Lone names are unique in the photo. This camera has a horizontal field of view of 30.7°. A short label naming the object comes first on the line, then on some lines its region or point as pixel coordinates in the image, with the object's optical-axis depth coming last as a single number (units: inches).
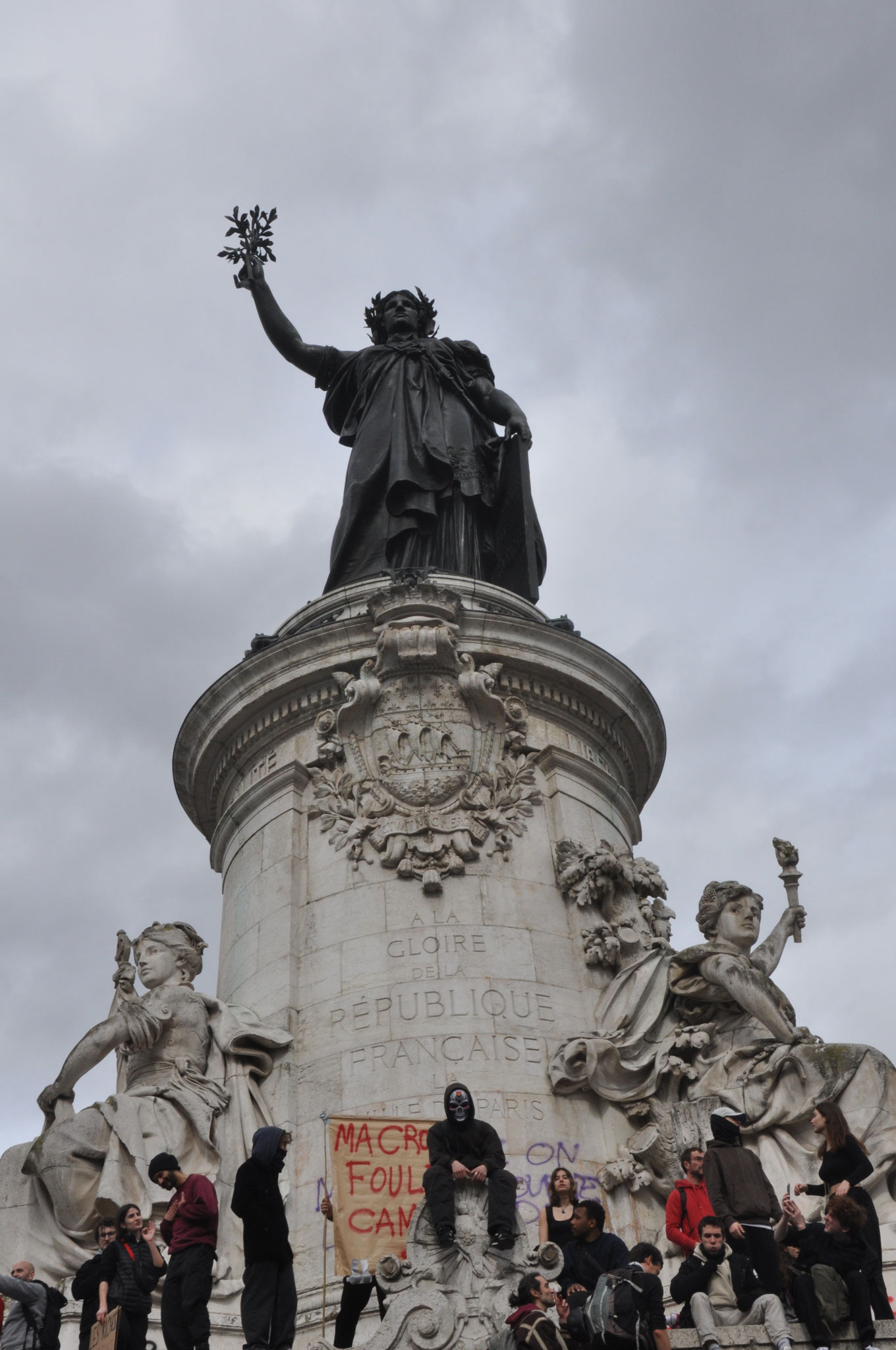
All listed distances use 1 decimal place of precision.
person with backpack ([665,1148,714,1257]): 462.3
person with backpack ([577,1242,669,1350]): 376.8
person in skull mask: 415.2
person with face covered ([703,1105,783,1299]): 424.5
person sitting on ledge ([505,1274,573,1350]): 370.9
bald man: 436.8
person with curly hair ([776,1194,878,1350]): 397.1
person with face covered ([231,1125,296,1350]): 407.8
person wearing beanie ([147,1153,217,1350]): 406.9
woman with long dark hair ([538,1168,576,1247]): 443.8
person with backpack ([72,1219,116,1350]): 421.1
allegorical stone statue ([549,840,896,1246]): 543.8
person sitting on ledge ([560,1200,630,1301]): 416.5
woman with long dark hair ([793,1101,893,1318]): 435.5
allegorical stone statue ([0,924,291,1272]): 539.5
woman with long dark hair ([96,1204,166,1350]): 411.2
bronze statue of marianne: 815.1
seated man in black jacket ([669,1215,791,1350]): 396.8
